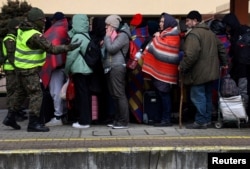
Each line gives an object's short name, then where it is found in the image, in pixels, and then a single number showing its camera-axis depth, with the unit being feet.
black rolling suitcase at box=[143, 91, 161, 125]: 26.03
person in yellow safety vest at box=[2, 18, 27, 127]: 26.66
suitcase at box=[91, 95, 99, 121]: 26.03
